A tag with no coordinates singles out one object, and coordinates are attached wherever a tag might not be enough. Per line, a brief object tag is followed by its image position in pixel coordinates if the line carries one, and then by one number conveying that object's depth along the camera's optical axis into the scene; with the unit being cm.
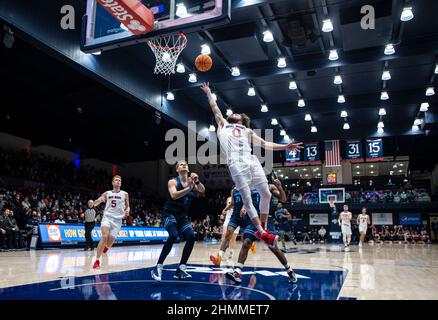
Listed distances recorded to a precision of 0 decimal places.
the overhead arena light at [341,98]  1831
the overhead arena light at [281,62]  1432
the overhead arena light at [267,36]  1213
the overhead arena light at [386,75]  1515
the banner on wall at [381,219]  2999
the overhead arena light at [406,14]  1062
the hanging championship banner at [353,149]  2381
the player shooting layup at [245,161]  507
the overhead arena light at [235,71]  1511
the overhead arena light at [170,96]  1693
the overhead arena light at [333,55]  1379
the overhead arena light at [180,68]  1323
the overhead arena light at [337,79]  1600
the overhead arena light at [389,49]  1311
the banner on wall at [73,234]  1521
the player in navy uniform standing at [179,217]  575
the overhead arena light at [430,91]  1717
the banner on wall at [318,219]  3164
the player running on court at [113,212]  823
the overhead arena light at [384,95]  1781
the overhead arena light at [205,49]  1241
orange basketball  1012
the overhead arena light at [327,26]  1142
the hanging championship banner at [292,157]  2388
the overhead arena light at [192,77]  1570
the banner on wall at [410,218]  2914
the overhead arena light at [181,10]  796
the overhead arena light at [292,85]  1655
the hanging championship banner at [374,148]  2338
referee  1412
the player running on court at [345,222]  1708
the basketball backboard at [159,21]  756
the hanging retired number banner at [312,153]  2395
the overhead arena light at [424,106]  1890
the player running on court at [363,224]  1877
